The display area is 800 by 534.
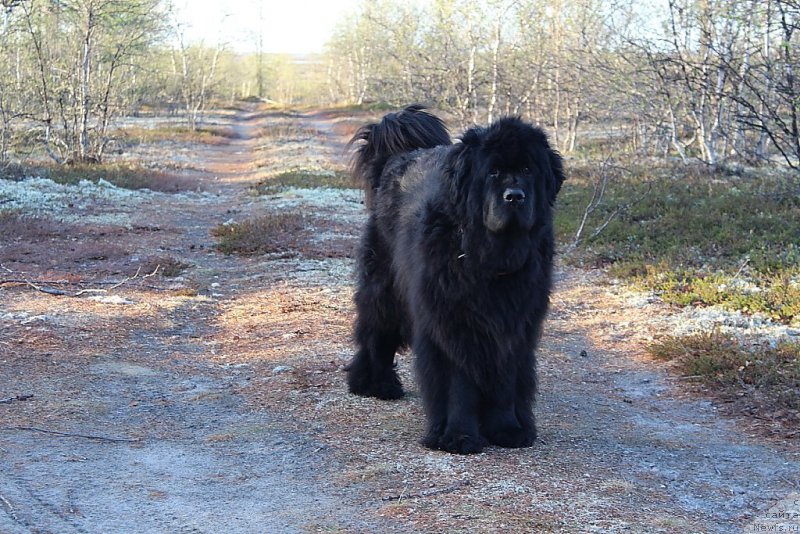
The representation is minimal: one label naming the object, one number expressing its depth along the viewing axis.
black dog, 4.48
